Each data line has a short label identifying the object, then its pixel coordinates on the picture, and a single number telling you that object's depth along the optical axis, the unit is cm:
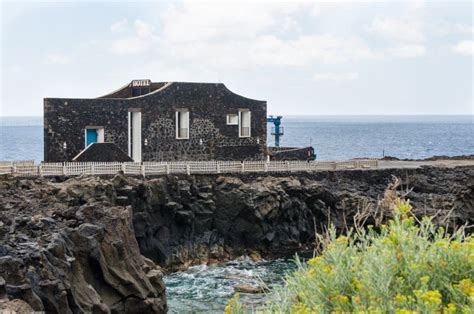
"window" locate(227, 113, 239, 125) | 5391
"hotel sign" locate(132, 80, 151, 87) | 5266
